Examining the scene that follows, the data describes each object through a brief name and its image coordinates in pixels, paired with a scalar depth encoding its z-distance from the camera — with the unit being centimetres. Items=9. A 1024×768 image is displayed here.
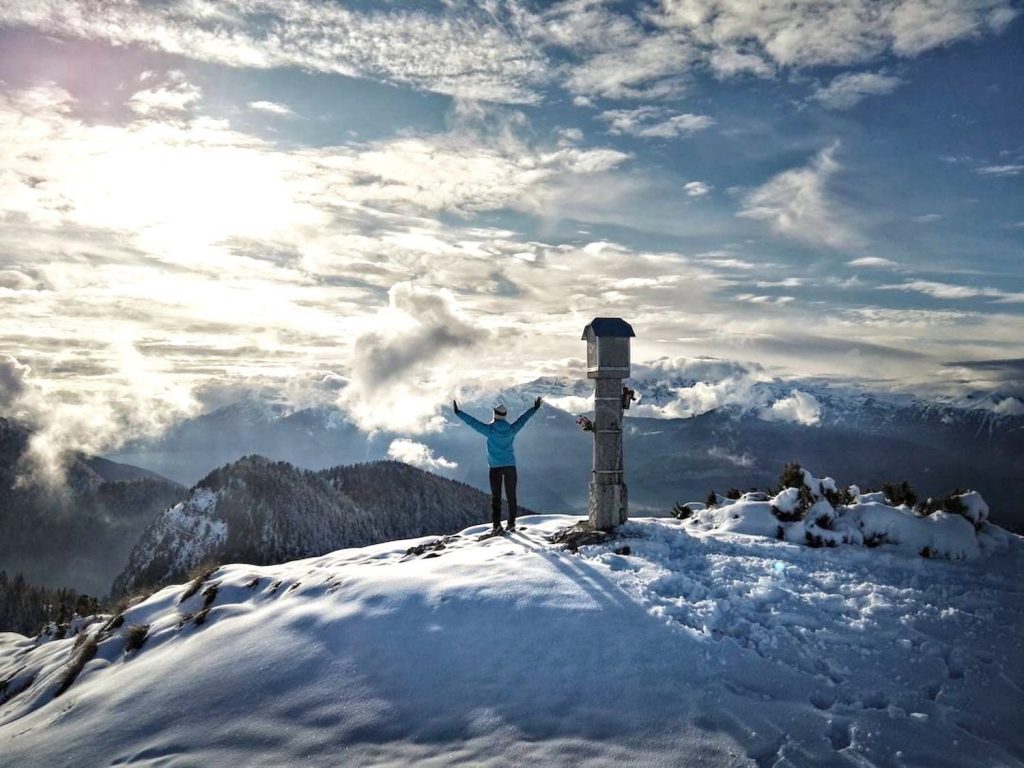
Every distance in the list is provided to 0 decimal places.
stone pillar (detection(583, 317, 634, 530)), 1280
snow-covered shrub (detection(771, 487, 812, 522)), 1313
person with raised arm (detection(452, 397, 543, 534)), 1358
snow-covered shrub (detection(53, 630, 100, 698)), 1174
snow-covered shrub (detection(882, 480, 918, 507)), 1411
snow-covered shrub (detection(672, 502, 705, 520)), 1571
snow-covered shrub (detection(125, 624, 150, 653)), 1211
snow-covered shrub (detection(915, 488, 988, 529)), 1251
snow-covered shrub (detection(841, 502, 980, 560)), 1151
